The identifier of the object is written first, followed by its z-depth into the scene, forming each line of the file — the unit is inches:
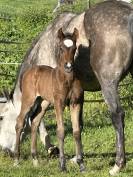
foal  546.3
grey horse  573.3
